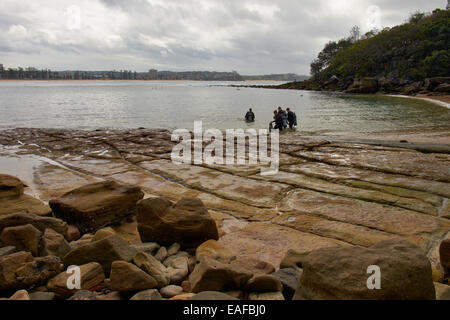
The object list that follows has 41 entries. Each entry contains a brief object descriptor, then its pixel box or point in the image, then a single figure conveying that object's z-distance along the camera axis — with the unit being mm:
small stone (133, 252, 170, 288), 3094
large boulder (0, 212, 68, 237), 4098
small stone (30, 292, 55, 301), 2719
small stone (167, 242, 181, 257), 4043
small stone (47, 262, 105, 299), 2908
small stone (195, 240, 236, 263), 3619
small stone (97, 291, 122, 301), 2778
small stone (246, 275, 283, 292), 2852
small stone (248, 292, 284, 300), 2754
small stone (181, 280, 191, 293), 3074
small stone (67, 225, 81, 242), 4581
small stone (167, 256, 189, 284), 3277
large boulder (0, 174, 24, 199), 5430
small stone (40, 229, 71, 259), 3571
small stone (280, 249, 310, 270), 3437
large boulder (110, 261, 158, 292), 2879
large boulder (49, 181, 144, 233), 4891
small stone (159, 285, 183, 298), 2961
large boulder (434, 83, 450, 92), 45875
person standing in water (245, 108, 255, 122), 24969
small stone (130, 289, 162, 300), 2760
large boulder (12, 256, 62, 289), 2938
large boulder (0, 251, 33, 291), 2855
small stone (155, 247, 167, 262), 3895
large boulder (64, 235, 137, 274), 3348
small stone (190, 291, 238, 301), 2516
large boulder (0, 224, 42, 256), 3561
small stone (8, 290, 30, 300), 2658
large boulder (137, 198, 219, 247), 4281
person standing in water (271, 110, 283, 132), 19750
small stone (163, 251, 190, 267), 3760
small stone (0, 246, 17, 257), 3260
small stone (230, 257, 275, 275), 3388
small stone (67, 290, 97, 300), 2717
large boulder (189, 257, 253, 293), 2920
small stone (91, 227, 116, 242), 4016
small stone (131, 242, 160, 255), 4001
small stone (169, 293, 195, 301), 2708
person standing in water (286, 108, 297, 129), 20541
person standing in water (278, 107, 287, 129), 19827
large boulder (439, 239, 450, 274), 3404
